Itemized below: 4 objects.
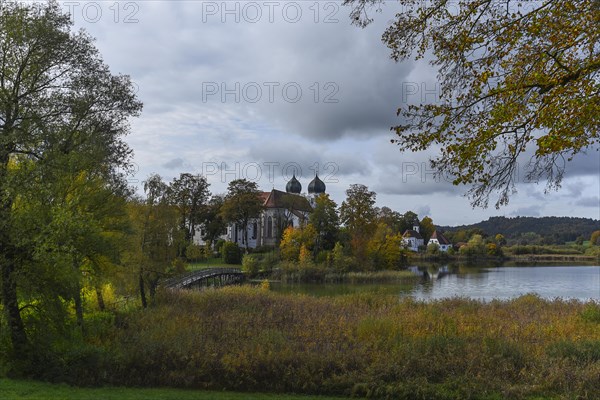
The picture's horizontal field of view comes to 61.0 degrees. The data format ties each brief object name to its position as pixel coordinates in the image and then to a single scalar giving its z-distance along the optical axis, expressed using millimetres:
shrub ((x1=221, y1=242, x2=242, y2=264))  67000
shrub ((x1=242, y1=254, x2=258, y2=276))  56719
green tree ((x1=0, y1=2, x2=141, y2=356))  11305
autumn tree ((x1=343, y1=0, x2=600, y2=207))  6836
